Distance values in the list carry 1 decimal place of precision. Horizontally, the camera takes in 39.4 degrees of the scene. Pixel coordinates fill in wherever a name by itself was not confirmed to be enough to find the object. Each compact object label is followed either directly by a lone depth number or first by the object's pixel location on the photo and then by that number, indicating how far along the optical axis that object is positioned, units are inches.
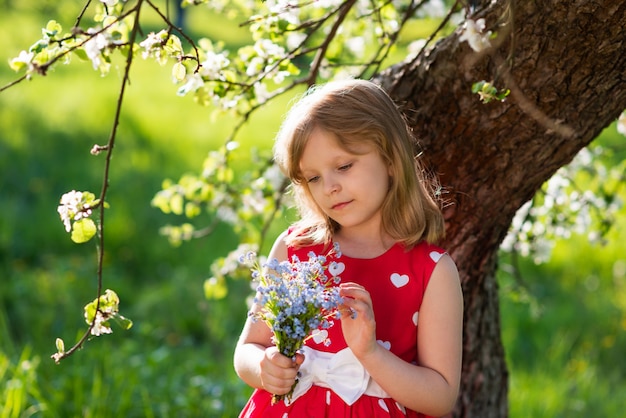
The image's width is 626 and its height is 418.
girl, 77.5
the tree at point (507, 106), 82.8
